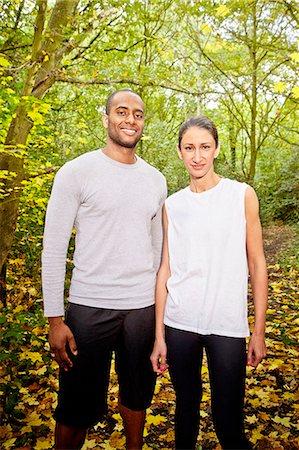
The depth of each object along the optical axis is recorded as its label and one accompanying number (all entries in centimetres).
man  217
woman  192
